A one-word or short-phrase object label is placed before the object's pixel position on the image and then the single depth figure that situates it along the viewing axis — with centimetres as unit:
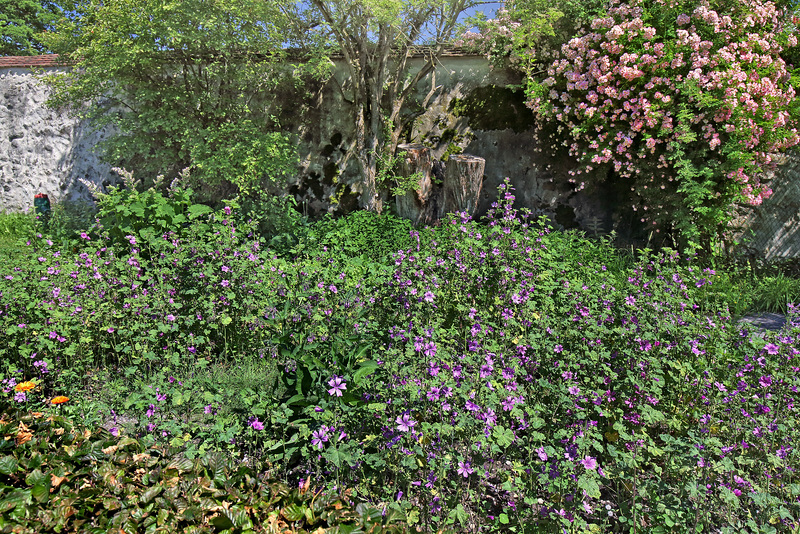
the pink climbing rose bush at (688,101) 613
